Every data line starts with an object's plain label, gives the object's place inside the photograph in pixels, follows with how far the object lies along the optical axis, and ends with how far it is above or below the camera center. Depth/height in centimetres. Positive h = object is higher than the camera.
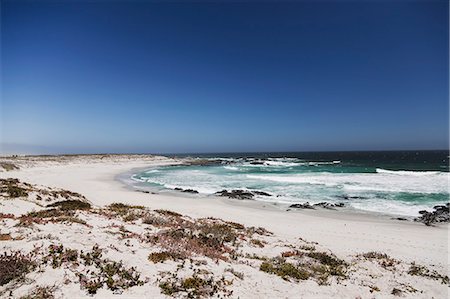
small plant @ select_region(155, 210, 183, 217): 1627 -381
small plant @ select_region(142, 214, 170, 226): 1292 -337
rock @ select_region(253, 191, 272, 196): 2972 -474
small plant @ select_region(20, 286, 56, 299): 569 -300
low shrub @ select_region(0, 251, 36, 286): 628 -277
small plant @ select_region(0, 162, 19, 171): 4436 -264
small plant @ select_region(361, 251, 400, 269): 989 -420
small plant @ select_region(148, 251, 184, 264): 799 -317
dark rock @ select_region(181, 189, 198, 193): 3148 -470
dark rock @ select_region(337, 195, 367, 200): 2733 -477
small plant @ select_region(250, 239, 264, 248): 1138 -390
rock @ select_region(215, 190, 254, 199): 2829 -470
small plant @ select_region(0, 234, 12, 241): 852 -272
